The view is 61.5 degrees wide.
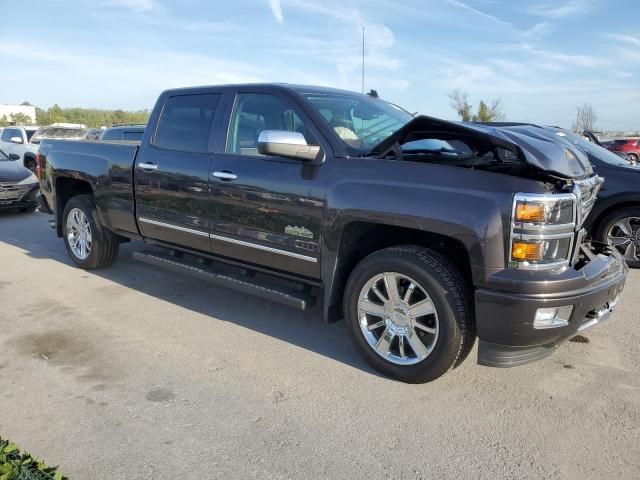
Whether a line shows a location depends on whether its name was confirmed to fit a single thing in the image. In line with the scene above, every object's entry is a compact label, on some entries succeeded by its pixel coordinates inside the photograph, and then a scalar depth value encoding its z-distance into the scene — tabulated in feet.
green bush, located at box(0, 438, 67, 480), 7.11
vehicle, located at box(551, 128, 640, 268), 20.76
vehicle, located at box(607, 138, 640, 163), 77.10
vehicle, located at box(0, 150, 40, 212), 31.63
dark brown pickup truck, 9.74
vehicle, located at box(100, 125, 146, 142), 35.12
